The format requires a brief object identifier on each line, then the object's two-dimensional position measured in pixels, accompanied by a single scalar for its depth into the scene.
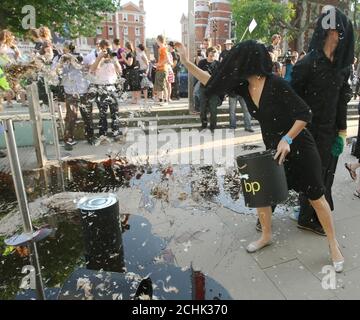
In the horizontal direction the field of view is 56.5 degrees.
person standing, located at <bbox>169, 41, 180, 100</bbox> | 11.80
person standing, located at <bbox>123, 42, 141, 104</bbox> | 9.47
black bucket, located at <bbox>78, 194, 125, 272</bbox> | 2.97
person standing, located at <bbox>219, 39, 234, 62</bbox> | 9.02
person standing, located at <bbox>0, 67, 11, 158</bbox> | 2.85
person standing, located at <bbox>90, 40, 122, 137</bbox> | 6.91
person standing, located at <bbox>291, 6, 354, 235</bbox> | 2.84
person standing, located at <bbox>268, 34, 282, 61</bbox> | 8.86
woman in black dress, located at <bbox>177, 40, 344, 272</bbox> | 2.69
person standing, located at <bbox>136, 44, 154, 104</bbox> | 9.91
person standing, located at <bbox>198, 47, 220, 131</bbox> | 7.92
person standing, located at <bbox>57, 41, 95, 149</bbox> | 6.83
